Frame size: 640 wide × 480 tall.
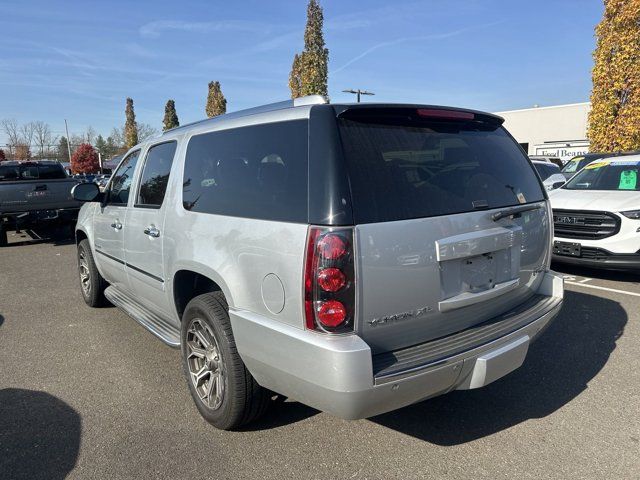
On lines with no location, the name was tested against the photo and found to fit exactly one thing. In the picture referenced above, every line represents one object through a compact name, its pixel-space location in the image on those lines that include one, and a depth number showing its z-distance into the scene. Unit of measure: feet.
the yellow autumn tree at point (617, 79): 55.52
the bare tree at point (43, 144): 263.29
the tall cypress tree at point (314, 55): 73.00
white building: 119.03
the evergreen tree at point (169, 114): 138.10
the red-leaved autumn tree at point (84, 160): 209.67
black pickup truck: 34.04
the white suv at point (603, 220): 19.47
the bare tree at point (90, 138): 298.39
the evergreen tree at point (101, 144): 286.60
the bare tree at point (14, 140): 253.36
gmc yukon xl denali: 7.43
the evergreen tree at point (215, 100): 105.70
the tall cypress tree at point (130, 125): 173.97
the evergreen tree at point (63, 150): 281.89
